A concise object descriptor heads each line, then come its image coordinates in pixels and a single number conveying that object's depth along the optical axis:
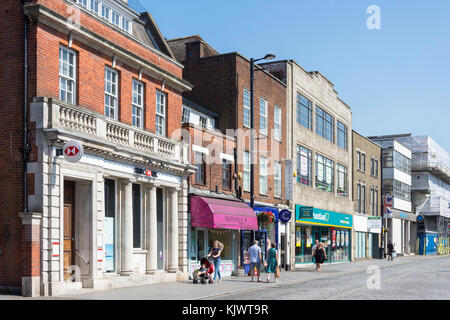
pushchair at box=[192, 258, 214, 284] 24.84
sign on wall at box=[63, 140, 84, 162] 18.56
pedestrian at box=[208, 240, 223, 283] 25.69
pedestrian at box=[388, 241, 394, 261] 54.33
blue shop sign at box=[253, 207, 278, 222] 34.03
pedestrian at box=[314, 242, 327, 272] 36.09
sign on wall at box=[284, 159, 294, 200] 38.53
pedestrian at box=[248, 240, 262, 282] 26.88
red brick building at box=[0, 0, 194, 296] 18.66
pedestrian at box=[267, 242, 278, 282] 26.59
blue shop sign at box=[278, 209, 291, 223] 32.53
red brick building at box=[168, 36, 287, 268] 32.97
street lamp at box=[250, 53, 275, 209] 28.75
